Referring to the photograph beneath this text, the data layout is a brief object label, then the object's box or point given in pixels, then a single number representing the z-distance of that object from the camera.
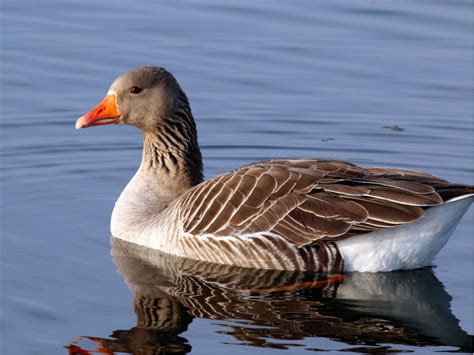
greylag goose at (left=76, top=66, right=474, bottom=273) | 11.88
